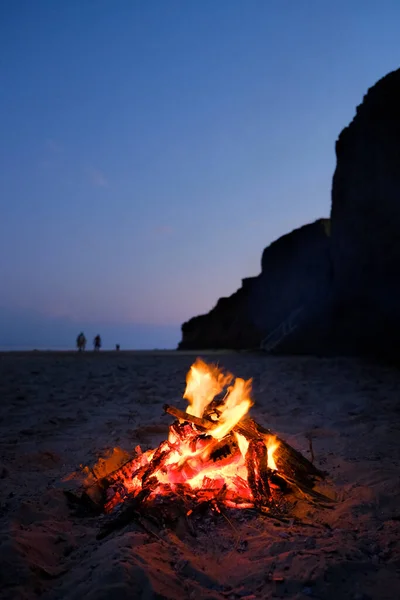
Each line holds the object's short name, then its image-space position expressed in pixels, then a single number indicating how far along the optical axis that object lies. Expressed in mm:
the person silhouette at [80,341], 22328
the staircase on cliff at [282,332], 20194
